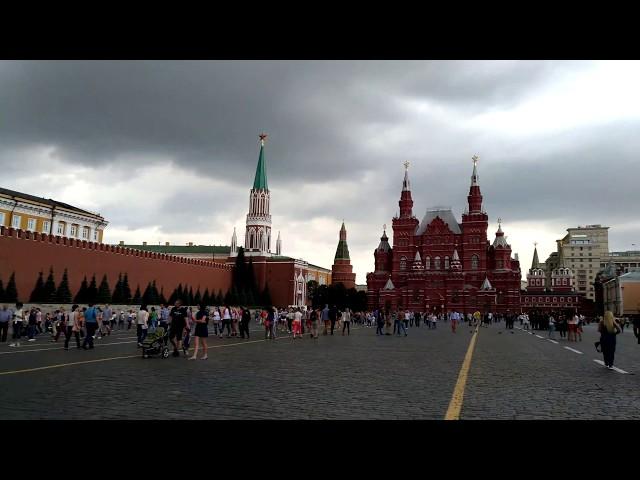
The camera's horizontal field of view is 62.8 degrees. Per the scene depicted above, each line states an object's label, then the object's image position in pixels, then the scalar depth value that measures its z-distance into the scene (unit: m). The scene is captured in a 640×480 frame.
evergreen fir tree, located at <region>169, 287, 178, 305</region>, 48.22
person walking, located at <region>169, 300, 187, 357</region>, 13.61
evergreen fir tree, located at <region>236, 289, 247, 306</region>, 65.79
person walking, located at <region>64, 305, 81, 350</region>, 15.31
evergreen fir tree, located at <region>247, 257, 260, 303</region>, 71.71
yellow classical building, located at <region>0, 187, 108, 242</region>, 49.41
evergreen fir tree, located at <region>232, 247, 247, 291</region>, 70.06
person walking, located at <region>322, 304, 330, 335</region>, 26.56
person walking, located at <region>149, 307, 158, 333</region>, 18.14
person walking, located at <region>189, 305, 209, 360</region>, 12.52
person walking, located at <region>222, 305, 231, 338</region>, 22.05
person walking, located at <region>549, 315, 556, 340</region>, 26.53
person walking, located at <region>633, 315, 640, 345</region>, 18.31
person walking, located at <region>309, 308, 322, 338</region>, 23.02
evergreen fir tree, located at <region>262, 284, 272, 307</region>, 72.31
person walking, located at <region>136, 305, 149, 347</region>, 15.77
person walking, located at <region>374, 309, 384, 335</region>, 27.71
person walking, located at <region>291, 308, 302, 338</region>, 23.36
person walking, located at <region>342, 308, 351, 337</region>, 27.70
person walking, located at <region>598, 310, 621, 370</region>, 11.56
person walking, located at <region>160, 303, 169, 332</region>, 20.55
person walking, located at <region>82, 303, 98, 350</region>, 15.20
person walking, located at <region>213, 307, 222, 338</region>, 24.28
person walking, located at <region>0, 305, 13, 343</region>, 18.02
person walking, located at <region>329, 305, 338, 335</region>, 26.53
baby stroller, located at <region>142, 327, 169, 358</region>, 12.97
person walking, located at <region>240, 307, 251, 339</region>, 21.58
